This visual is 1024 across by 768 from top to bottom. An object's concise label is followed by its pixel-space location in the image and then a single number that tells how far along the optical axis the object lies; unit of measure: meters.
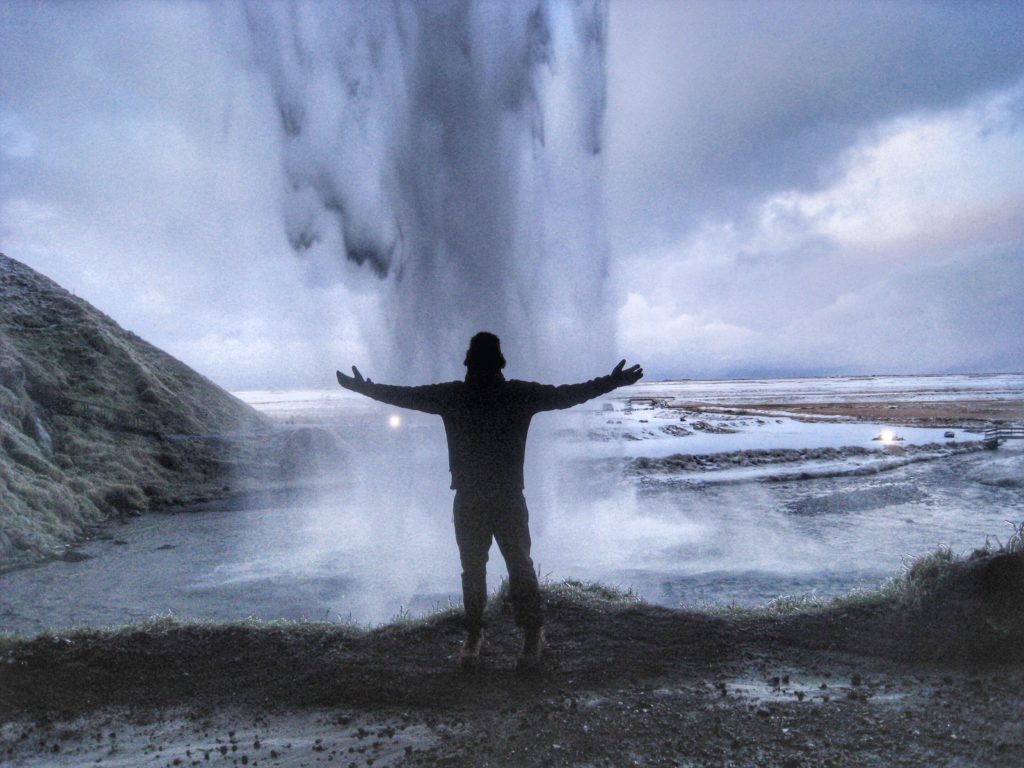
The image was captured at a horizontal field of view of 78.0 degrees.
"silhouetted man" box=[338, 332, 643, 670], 5.29
